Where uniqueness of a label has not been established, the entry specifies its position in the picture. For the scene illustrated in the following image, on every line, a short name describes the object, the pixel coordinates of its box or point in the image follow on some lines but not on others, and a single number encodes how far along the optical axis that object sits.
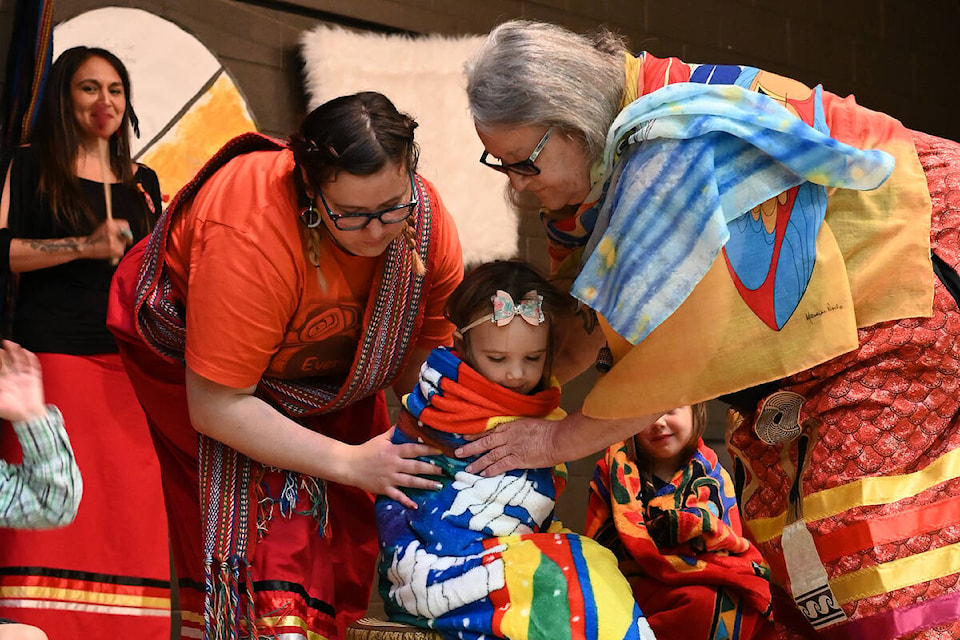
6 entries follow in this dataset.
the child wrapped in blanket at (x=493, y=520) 3.00
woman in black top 3.65
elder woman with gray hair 2.82
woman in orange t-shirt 3.10
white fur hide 4.35
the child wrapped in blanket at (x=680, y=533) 3.39
